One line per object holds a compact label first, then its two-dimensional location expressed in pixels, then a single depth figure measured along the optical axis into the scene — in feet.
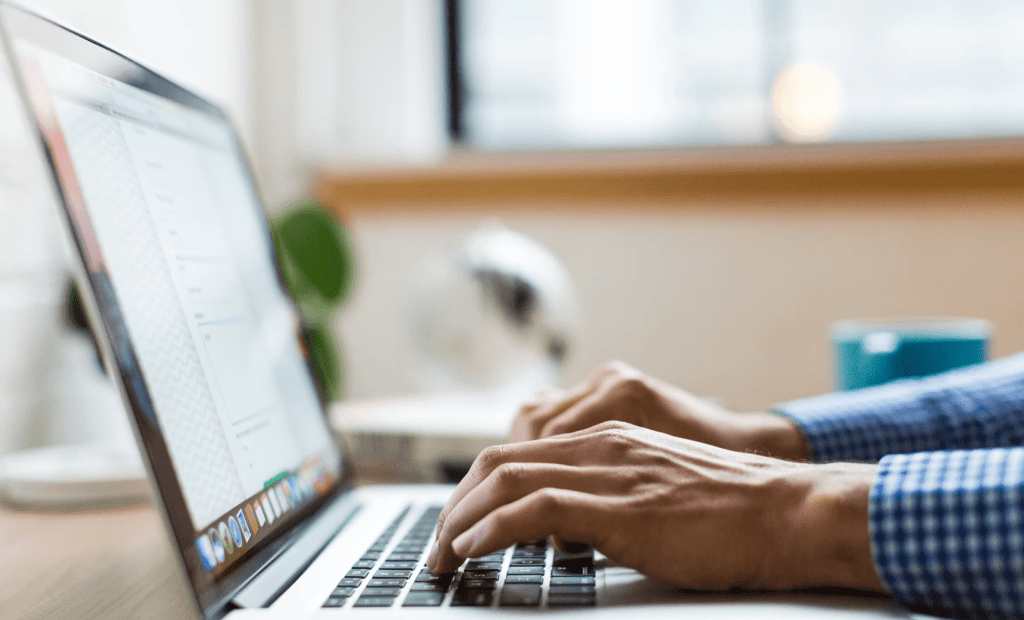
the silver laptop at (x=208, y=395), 1.21
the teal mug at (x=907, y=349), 2.56
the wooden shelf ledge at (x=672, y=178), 4.31
